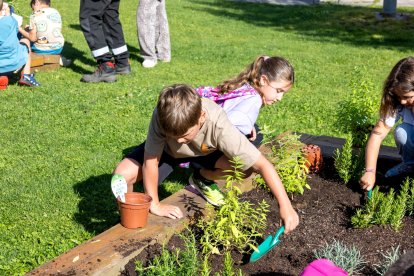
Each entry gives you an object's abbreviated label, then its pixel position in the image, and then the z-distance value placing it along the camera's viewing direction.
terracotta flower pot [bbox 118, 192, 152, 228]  3.39
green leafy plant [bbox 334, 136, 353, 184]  4.44
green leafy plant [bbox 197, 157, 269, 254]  3.34
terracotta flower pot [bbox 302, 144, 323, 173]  4.67
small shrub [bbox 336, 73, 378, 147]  5.08
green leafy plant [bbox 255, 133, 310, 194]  4.18
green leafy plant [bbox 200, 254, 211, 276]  2.84
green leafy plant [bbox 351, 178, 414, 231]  3.80
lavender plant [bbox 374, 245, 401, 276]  3.28
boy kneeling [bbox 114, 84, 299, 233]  3.29
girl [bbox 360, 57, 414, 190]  4.20
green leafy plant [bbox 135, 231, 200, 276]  2.93
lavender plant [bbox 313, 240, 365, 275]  3.27
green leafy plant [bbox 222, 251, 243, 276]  2.83
